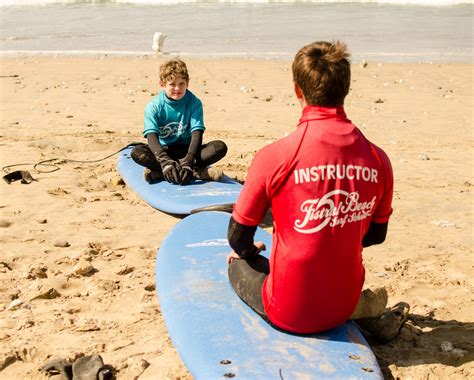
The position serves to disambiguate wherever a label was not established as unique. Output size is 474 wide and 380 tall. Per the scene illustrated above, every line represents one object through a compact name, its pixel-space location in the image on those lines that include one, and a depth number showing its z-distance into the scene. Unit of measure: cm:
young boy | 654
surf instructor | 305
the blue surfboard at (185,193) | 591
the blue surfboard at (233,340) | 321
